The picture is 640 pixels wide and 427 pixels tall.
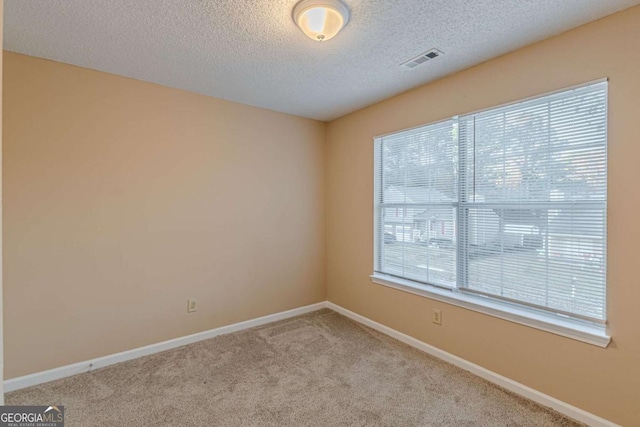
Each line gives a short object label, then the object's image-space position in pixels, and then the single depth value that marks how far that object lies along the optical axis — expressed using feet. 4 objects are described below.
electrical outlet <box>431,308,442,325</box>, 9.13
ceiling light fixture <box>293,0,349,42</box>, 5.95
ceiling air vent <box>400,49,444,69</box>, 7.68
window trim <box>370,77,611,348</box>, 6.57
